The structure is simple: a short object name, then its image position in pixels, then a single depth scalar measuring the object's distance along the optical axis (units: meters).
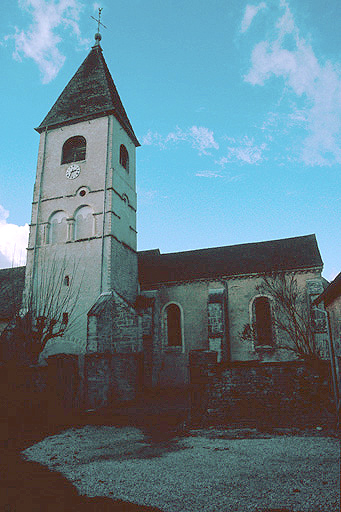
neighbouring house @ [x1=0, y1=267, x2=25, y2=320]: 20.92
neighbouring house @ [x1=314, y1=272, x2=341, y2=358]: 10.20
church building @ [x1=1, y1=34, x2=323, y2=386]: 18.36
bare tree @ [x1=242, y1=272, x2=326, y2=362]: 17.34
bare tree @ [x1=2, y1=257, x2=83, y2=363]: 18.17
